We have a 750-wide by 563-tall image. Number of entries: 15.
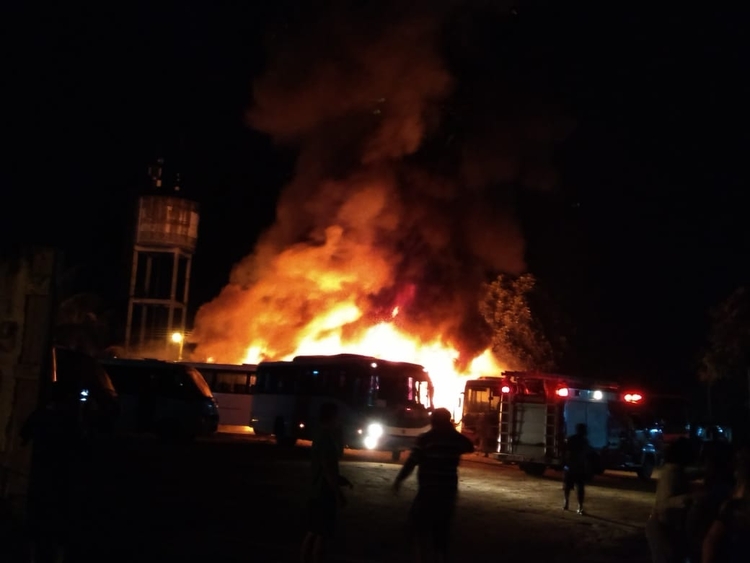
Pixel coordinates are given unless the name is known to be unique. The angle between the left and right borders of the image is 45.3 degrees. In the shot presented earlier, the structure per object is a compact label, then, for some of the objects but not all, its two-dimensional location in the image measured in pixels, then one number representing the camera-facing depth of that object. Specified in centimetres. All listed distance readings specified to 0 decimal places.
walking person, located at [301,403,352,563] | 855
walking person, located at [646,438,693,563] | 728
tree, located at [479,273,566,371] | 4278
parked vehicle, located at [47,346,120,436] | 1700
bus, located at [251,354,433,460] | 2503
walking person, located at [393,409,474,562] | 854
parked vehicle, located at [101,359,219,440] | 2747
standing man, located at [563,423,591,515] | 1528
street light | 4675
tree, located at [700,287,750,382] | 3812
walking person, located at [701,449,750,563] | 598
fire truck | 2214
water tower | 4659
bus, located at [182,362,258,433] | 3606
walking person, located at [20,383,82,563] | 826
